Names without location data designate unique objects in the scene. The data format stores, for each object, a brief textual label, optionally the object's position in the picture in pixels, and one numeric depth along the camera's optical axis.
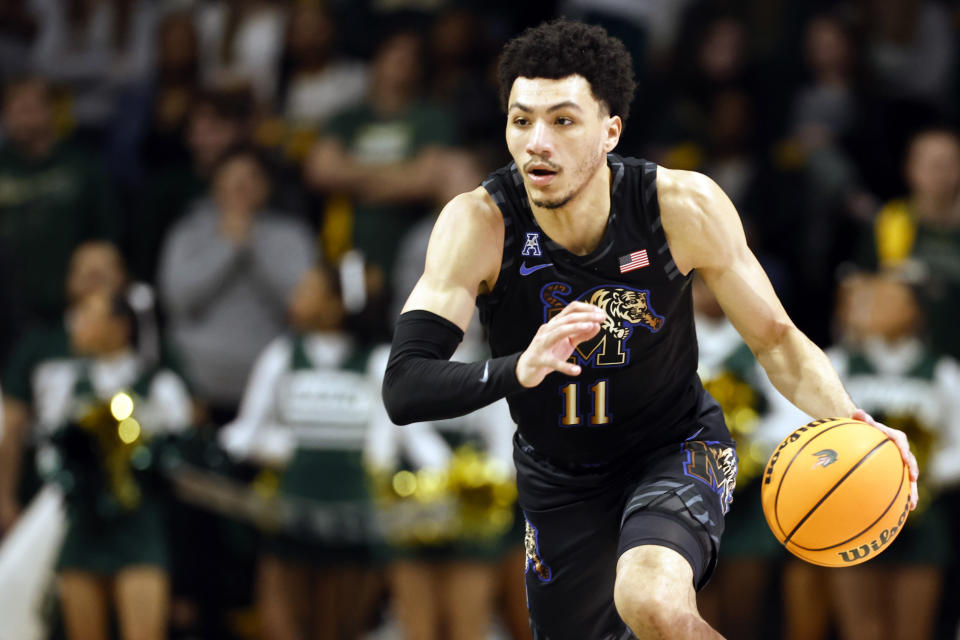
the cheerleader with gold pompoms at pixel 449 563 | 14.64
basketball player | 8.01
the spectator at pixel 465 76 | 17.44
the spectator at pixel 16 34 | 20.31
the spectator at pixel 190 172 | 18.16
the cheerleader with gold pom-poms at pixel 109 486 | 14.27
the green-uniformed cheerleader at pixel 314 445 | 15.15
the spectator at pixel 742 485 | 14.85
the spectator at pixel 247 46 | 19.44
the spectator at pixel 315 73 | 18.78
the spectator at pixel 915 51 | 17.73
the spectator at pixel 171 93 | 18.61
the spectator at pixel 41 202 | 17.87
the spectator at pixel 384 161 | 17.33
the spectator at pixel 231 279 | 16.91
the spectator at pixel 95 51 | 19.94
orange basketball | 7.86
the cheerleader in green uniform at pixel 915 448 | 14.60
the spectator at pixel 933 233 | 15.72
